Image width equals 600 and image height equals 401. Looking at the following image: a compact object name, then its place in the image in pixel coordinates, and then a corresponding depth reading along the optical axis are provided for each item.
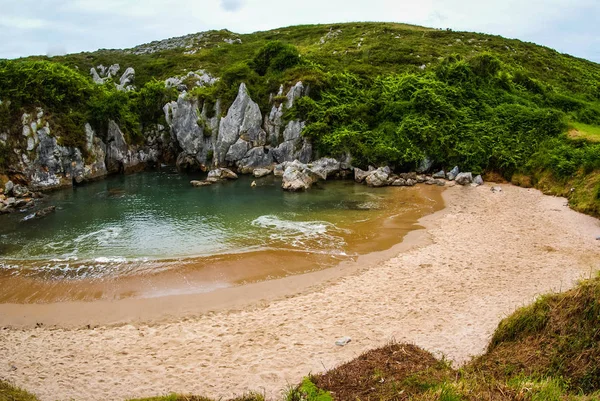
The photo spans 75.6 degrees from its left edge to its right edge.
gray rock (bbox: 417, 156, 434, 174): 39.31
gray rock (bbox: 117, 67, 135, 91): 67.04
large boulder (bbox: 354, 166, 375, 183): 38.44
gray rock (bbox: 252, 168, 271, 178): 42.34
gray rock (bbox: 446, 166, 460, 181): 37.00
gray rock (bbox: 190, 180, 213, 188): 39.18
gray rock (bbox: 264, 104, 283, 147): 45.19
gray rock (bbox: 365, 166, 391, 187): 36.47
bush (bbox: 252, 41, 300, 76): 50.72
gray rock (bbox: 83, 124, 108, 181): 42.66
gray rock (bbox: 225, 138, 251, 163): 44.88
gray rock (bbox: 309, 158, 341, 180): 39.69
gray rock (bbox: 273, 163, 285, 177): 42.31
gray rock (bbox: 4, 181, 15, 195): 34.41
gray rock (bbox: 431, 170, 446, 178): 37.81
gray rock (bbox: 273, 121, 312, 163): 43.41
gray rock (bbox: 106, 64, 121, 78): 74.00
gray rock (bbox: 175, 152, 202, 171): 47.75
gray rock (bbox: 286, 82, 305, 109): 45.28
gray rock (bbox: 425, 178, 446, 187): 35.56
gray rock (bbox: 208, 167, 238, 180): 41.53
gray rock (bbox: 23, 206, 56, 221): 28.84
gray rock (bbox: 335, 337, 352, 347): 11.84
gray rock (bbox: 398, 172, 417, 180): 37.64
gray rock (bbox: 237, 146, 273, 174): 44.66
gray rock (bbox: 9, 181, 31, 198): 34.48
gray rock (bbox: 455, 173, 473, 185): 35.53
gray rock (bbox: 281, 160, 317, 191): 35.44
